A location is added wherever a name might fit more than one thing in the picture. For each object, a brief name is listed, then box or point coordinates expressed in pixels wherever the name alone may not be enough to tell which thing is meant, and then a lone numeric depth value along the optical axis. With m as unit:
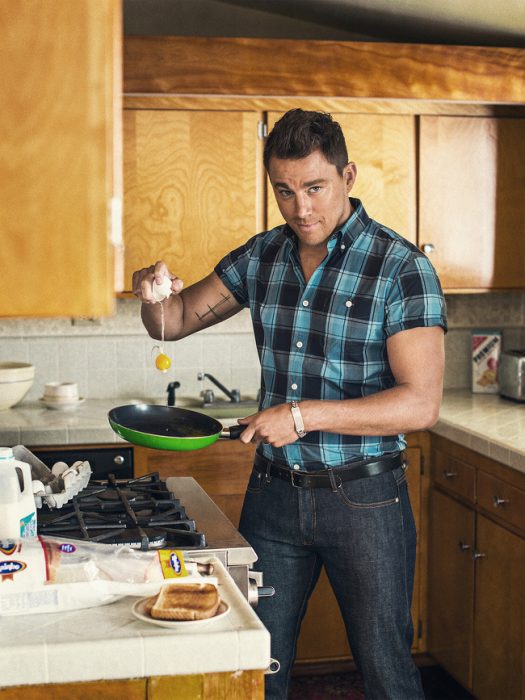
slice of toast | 1.37
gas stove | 1.71
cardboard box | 3.89
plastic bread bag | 1.42
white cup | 3.55
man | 2.13
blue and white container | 1.61
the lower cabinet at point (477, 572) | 2.82
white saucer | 3.54
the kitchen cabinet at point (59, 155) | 1.05
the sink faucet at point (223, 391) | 3.69
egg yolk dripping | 2.34
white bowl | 3.44
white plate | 1.36
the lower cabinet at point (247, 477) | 3.30
